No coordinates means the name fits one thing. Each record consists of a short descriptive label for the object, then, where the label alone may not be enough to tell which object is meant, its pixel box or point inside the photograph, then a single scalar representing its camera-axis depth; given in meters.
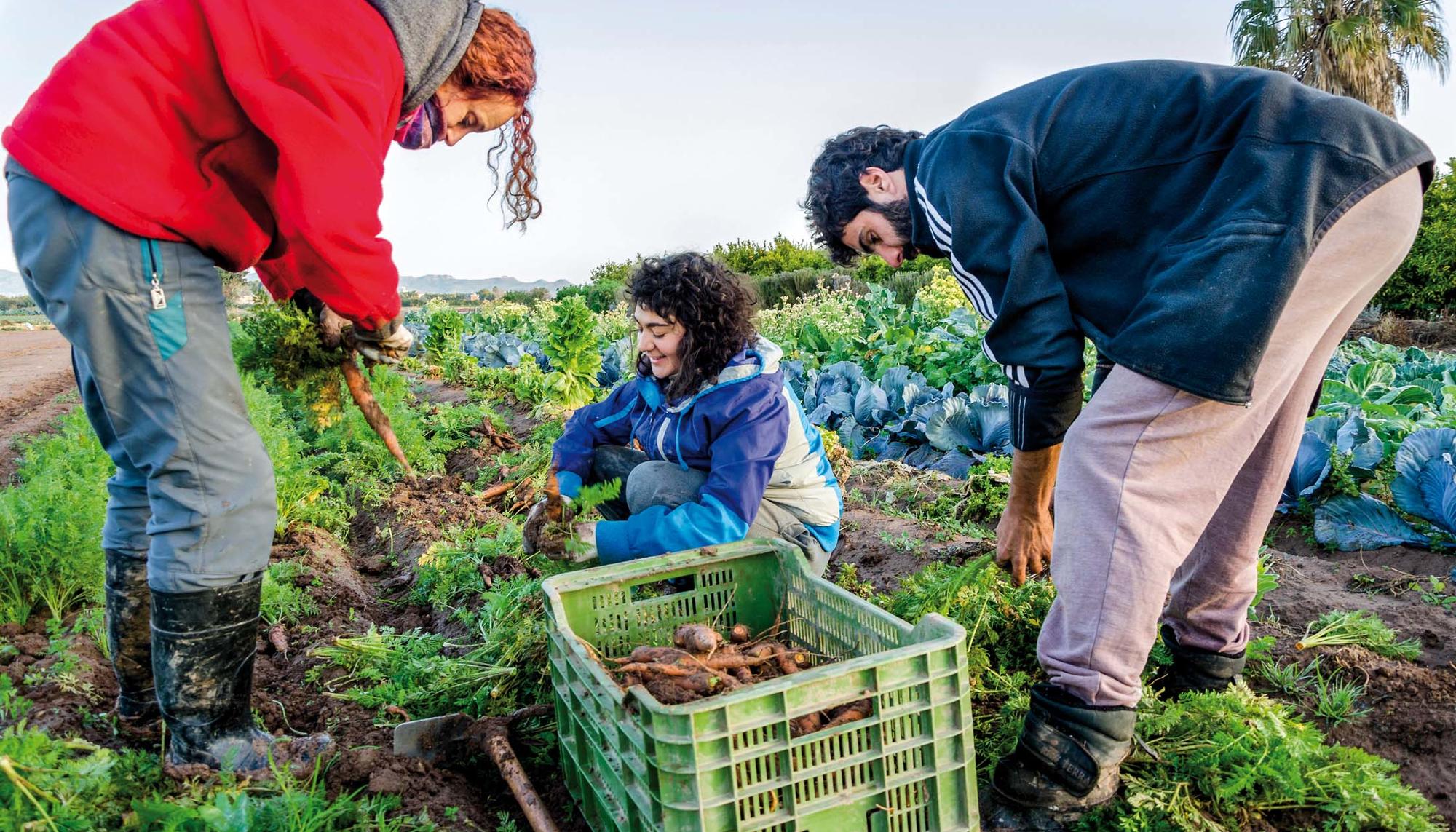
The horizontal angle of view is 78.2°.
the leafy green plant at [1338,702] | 2.59
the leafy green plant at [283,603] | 3.45
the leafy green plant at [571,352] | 8.88
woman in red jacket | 2.00
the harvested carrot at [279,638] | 3.25
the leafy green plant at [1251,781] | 2.00
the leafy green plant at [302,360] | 3.21
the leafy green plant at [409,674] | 2.76
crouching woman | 2.83
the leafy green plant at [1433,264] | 14.03
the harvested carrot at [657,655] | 2.17
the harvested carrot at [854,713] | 1.74
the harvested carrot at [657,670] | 2.05
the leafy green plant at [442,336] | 13.14
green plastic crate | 1.58
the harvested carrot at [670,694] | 1.98
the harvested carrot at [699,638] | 2.21
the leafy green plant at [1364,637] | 2.88
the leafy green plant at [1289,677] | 2.72
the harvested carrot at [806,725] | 1.80
